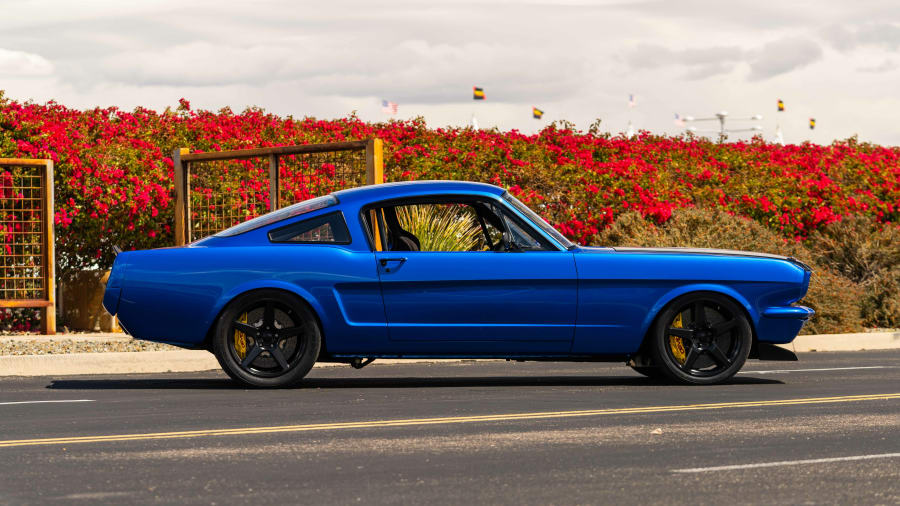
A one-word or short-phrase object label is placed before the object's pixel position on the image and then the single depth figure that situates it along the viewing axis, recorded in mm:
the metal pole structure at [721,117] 94188
